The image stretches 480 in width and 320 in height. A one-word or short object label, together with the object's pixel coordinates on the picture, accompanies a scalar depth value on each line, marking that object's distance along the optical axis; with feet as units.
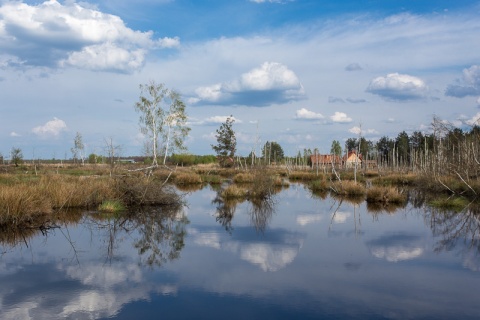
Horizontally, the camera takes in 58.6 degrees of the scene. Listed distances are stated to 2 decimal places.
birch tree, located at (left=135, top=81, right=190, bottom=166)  124.53
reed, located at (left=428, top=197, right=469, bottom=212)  68.28
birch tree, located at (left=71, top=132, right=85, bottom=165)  202.80
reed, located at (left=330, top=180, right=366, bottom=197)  90.58
